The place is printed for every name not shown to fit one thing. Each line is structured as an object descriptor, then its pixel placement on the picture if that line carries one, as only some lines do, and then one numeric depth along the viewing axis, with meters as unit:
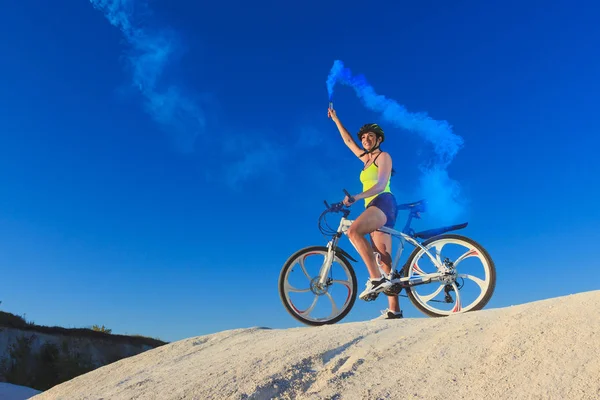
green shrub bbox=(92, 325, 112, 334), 27.58
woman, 6.04
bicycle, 5.75
